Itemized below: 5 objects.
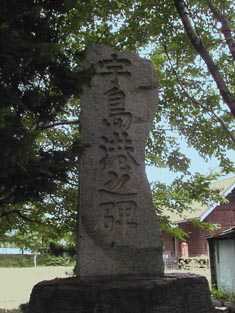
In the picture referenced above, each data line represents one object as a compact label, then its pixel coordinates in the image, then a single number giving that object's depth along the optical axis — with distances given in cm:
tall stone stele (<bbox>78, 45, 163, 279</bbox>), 500
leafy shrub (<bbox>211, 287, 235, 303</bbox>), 1045
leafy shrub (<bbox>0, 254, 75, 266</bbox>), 2745
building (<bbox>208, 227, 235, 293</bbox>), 1195
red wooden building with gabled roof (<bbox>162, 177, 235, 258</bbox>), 2475
